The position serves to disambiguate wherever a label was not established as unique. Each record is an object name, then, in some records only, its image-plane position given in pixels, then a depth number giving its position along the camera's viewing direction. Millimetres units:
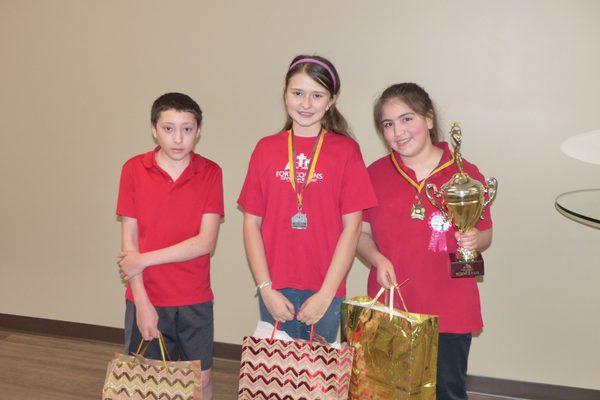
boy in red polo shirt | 2469
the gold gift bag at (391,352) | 1959
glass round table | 1920
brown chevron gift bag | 2141
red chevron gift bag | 1971
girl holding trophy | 2230
